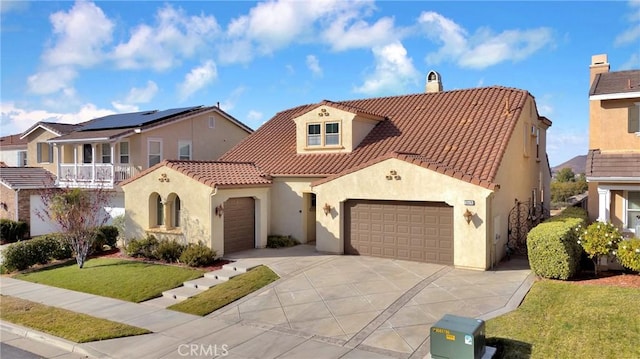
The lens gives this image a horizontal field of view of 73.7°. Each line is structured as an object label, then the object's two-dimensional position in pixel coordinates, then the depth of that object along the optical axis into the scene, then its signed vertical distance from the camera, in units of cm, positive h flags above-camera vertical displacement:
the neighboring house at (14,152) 3666 +212
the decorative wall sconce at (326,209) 1749 -141
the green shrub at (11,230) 2433 -311
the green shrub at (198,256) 1578 -301
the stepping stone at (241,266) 1512 -328
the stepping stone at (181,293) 1294 -363
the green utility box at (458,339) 753 -298
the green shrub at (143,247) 1755 -297
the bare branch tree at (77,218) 1733 -174
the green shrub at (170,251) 1680 -301
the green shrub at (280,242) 1919 -303
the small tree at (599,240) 1267 -201
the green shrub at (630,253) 1213 -231
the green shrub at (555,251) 1244 -231
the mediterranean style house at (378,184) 1514 -38
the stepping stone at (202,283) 1365 -351
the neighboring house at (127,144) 2458 +202
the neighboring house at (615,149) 1425 +87
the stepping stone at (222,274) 1439 -339
